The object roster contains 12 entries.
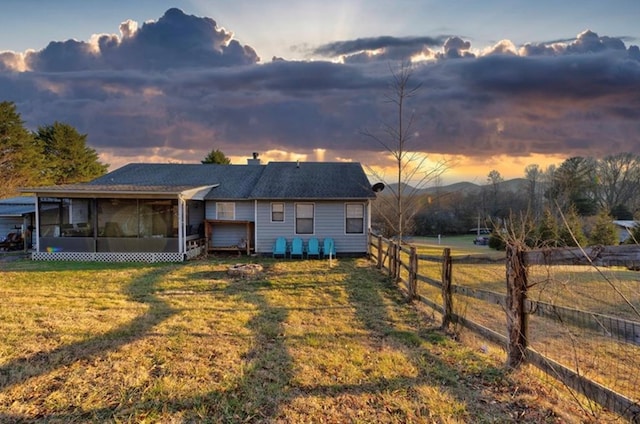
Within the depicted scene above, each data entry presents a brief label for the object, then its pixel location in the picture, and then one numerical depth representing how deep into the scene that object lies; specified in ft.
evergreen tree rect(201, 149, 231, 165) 101.45
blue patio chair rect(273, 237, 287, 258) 49.75
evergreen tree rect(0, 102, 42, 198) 96.78
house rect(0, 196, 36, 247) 57.34
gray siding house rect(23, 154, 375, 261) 47.01
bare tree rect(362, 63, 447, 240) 34.04
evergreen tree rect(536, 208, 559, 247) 63.70
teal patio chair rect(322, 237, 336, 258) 49.80
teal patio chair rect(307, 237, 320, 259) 49.52
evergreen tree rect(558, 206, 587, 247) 59.67
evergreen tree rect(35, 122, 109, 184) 110.13
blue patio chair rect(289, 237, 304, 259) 49.19
